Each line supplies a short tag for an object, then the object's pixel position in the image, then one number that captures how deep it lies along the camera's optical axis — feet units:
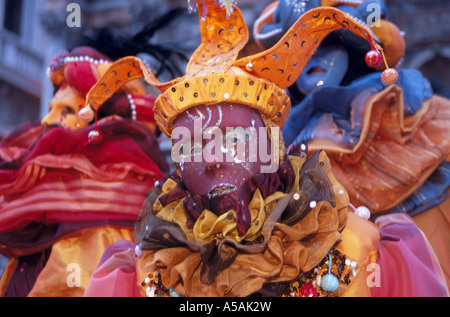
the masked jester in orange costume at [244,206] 4.01
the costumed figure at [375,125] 5.64
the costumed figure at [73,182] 6.06
